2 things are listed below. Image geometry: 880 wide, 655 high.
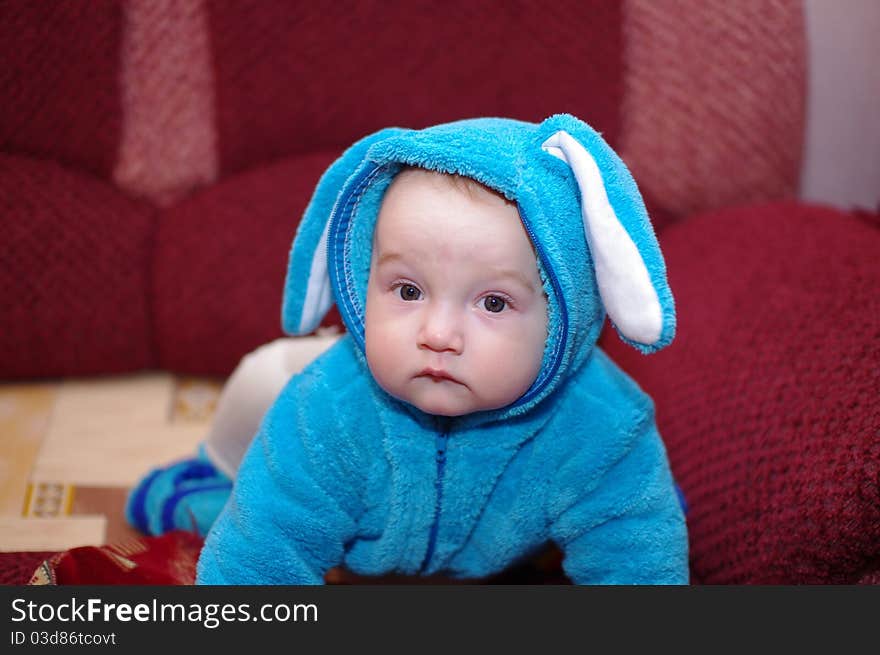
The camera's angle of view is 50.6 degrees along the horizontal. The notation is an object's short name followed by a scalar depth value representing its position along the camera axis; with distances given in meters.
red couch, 1.19
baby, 0.72
